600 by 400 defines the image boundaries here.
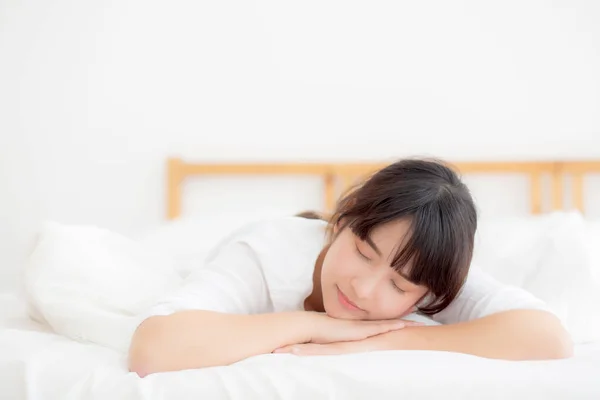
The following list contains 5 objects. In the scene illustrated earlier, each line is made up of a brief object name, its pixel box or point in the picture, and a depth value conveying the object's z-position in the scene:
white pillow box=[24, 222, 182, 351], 1.03
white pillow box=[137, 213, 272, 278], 1.67
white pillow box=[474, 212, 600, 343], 1.27
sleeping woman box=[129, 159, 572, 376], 0.88
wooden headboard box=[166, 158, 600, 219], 2.22
